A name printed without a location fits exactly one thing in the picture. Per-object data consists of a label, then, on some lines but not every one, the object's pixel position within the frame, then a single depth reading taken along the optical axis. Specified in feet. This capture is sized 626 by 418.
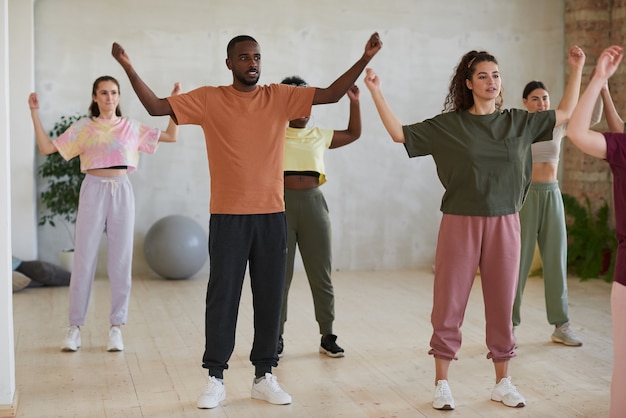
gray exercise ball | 25.53
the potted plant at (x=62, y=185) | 25.21
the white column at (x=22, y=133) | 25.17
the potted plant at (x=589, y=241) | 26.53
